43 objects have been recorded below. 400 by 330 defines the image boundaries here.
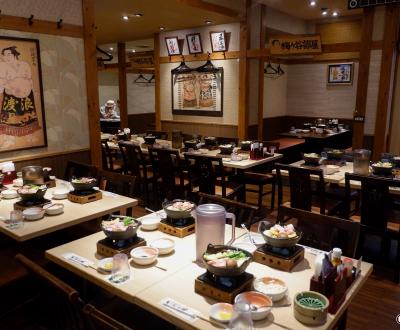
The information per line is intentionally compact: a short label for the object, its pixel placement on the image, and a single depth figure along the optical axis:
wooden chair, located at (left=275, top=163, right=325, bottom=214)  3.72
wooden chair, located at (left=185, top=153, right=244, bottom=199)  4.50
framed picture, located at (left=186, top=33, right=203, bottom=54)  7.66
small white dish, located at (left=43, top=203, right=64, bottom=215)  2.70
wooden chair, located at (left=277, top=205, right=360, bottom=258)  2.17
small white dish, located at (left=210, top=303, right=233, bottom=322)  1.47
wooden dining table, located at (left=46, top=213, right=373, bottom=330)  1.50
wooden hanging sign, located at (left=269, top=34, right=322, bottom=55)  5.88
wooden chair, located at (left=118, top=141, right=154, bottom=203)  5.43
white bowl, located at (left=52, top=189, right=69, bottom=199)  3.11
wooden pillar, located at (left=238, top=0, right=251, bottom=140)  6.98
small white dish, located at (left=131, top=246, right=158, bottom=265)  1.95
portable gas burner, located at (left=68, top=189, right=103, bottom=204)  2.99
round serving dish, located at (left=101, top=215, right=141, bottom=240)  2.11
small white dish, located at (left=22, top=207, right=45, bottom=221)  2.59
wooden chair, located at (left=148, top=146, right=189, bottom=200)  4.90
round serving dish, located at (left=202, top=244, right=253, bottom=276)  1.65
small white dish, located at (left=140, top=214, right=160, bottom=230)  2.45
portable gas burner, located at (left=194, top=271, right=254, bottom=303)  1.61
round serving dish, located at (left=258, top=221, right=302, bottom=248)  1.97
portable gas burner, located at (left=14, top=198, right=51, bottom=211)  2.82
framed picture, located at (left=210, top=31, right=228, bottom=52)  7.27
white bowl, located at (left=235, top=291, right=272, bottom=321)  1.47
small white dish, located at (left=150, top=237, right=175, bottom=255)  2.08
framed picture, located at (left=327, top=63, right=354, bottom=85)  8.45
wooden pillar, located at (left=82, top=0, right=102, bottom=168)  4.29
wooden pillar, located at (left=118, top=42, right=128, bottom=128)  9.73
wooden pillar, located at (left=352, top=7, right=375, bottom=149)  6.12
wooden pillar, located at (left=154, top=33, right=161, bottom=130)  8.52
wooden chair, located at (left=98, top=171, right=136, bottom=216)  3.26
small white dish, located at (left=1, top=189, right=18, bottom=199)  3.11
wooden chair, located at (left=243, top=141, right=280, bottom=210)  5.02
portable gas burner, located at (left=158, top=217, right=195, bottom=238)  2.35
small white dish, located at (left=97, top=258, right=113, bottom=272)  1.87
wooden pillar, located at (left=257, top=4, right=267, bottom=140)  7.12
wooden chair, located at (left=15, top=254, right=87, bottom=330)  1.55
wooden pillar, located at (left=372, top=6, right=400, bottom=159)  5.91
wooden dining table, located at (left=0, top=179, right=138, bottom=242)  2.40
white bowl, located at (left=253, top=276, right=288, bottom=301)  1.61
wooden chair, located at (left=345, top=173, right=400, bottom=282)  3.25
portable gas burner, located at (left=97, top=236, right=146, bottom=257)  2.06
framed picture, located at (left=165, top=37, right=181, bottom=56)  8.01
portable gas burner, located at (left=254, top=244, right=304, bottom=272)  1.91
